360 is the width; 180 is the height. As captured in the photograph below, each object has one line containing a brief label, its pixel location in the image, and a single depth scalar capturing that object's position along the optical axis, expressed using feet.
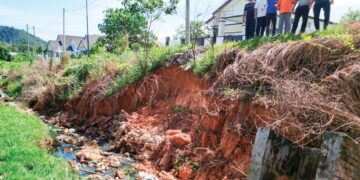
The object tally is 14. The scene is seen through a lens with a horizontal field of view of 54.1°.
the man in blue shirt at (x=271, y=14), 28.73
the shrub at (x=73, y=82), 47.80
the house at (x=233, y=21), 69.88
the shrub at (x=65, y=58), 59.04
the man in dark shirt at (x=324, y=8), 25.70
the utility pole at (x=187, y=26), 41.84
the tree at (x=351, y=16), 23.60
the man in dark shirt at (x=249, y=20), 31.53
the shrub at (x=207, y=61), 29.91
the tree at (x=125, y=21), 93.27
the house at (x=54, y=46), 207.02
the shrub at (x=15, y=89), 59.85
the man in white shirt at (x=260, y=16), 29.21
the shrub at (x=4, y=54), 155.95
